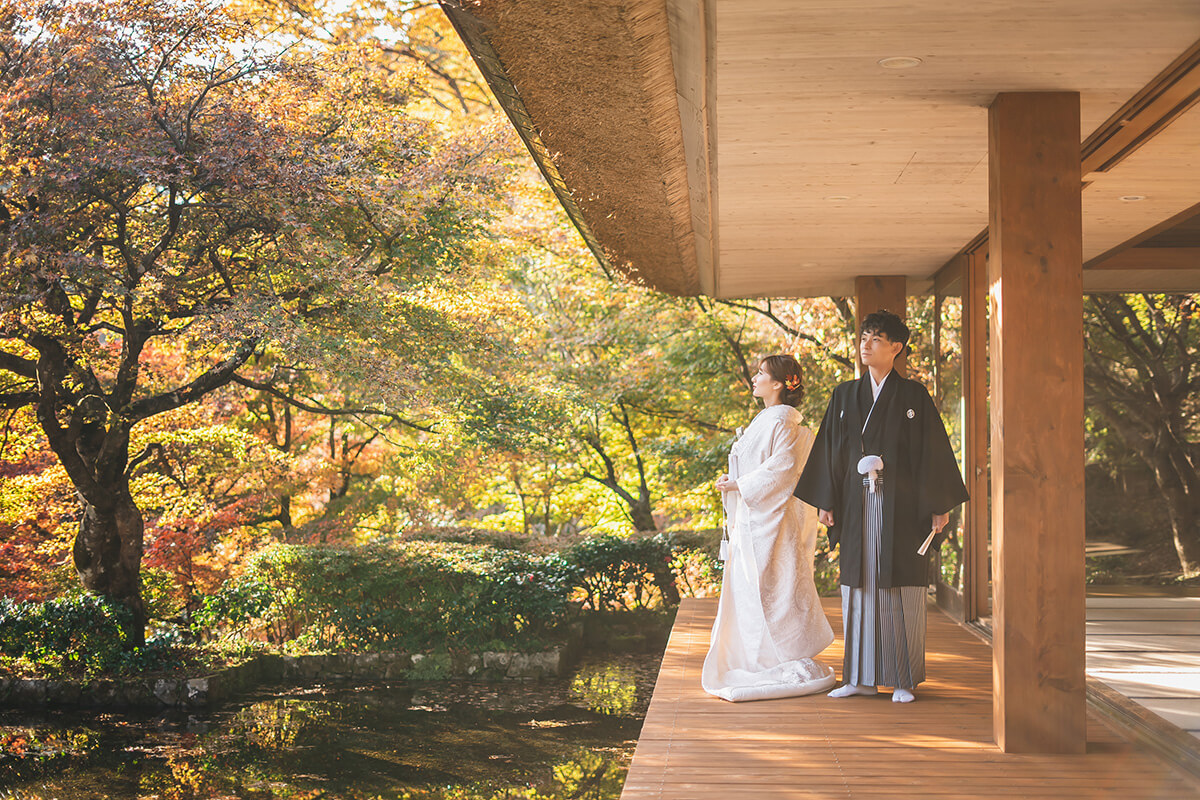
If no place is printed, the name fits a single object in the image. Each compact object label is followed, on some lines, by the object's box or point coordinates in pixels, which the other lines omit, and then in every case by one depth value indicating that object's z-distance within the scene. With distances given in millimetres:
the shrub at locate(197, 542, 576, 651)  8547
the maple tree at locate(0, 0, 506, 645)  7371
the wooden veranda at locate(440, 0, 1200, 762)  2729
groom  4008
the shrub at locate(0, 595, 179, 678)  7746
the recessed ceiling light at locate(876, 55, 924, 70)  2990
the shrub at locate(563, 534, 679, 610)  9367
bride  4273
